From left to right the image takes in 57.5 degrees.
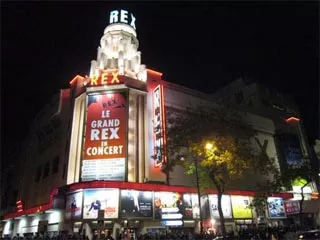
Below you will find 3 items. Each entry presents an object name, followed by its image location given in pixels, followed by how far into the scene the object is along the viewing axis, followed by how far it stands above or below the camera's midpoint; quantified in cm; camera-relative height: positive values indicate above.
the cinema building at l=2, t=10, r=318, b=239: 2708 +740
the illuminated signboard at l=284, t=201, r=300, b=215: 3754 +279
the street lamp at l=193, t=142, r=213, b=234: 2361 +659
